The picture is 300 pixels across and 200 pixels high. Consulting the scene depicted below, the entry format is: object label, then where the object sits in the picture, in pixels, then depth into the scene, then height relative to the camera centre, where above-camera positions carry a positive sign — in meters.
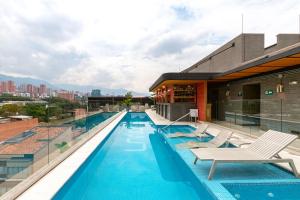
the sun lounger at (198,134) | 5.19 -1.24
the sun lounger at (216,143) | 3.76 -1.13
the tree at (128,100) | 18.15 -0.17
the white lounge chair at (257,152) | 2.61 -1.05
